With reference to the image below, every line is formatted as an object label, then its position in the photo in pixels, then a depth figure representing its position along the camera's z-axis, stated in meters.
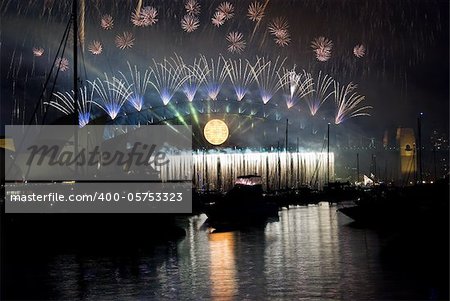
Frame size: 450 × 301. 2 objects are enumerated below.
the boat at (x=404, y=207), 35.72
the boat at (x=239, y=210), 46.41
